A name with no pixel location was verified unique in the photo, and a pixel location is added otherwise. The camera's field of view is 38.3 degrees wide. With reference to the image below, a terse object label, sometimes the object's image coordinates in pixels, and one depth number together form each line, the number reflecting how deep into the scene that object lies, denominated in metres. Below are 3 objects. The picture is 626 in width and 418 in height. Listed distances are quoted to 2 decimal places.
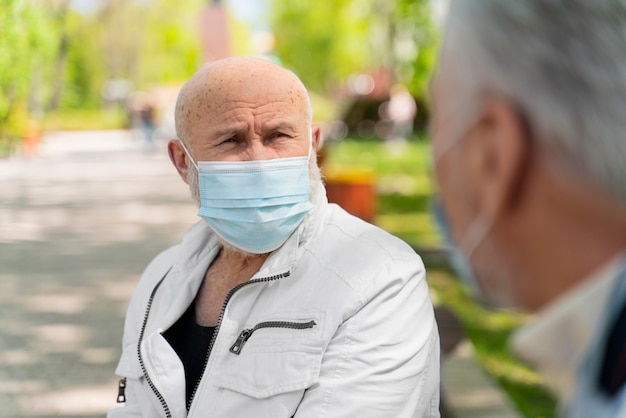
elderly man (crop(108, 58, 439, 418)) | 2.12
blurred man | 0.80
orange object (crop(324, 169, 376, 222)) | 8.14
